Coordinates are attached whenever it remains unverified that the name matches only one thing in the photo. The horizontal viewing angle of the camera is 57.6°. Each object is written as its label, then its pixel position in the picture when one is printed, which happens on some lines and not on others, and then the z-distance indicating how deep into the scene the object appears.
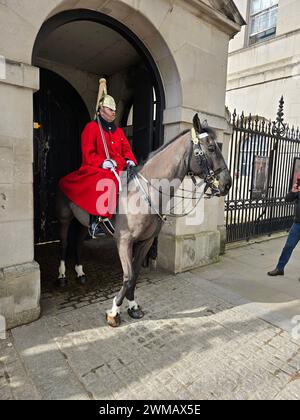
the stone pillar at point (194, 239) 4.93
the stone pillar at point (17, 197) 2.96
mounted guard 3.35
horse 3.04
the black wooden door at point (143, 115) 5.02
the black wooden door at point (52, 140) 6.11
